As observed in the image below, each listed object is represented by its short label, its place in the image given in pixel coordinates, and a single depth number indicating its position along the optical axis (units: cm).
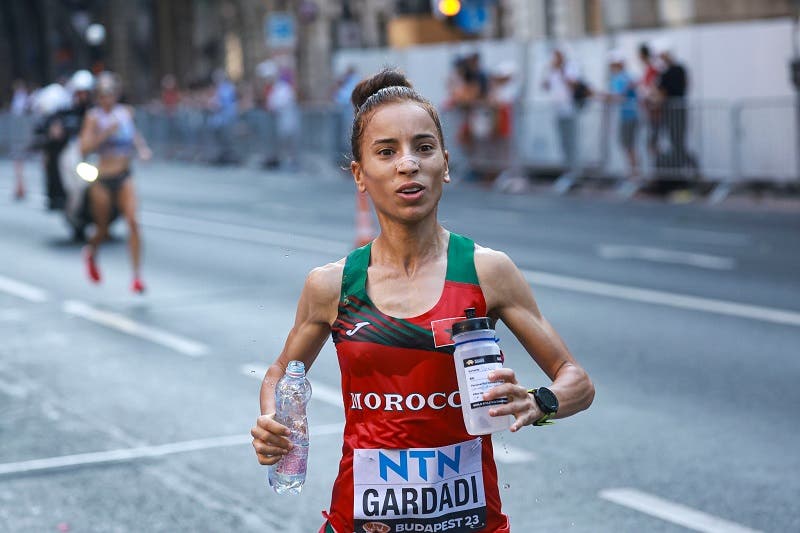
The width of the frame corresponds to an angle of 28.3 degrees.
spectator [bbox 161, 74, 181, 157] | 3809
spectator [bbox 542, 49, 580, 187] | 2369
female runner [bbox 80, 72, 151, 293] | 1426
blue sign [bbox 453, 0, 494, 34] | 2823
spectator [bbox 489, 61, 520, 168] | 2486
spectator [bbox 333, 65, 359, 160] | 2962
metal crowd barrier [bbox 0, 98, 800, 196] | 2083
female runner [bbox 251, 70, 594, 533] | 377
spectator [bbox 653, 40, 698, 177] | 2159
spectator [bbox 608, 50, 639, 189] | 2236
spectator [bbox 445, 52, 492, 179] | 2542
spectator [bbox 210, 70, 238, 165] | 3441
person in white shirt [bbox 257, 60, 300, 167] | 3189
